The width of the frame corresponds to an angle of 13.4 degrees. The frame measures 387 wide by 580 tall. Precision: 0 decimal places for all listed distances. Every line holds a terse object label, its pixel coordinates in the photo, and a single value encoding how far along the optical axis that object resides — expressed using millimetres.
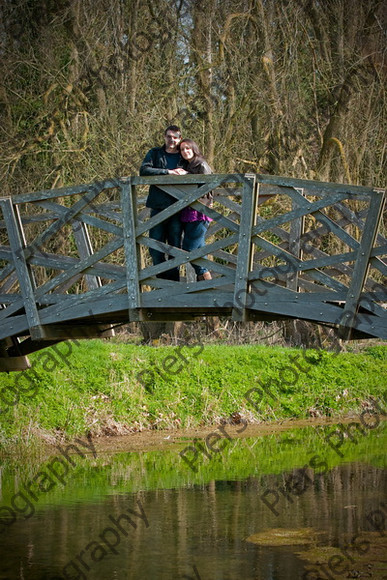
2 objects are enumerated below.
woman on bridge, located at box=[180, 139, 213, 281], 15901
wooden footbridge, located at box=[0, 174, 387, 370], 14500
